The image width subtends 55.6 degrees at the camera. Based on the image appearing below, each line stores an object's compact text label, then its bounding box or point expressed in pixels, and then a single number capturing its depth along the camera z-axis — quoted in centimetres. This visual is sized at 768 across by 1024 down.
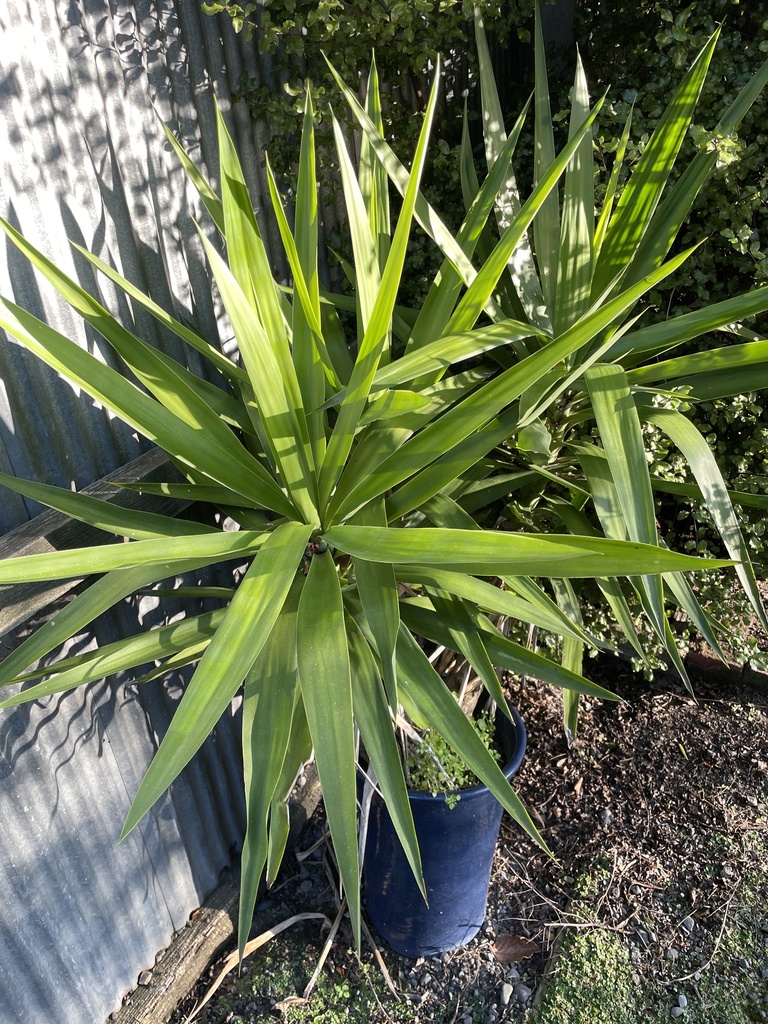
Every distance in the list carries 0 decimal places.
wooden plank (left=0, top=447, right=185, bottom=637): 132
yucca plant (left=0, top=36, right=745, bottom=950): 105
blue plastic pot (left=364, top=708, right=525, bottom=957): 186
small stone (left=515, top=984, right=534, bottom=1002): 193
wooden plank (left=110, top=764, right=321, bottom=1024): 188
